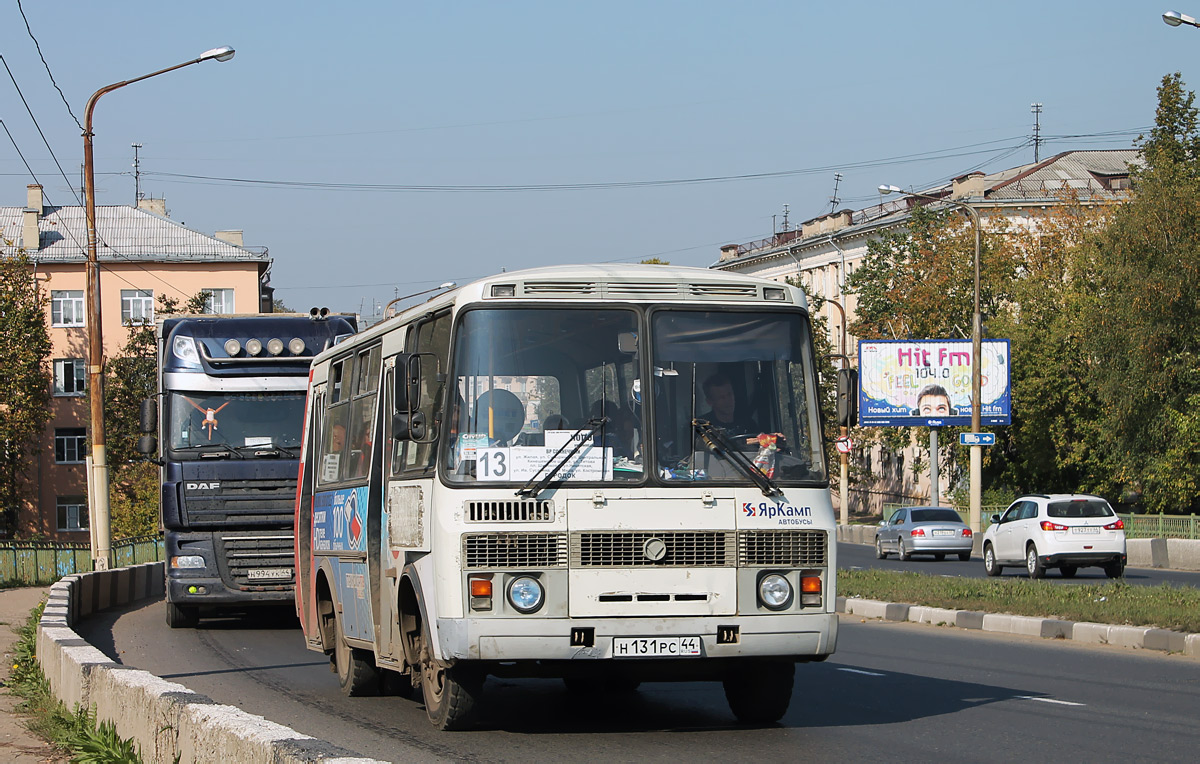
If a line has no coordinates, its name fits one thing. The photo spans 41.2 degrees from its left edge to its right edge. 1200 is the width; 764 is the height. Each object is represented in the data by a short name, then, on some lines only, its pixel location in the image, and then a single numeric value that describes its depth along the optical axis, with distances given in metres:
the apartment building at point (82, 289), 82.00
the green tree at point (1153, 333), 48.19
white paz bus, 9.14
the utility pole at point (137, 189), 96.14
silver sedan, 41.59
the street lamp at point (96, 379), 26.73
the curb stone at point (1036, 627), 16.11
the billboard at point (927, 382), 52.16
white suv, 30.02
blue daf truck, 18.86
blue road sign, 45.25
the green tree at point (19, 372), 69.44
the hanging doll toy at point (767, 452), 9.55
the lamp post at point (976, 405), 44.38
